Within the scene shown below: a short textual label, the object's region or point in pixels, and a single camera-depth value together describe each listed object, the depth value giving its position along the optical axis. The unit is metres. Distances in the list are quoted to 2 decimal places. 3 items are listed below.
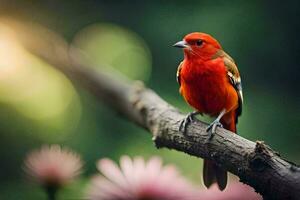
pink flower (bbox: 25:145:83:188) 2.39
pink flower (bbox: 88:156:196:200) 2.35
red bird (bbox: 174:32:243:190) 2.55
